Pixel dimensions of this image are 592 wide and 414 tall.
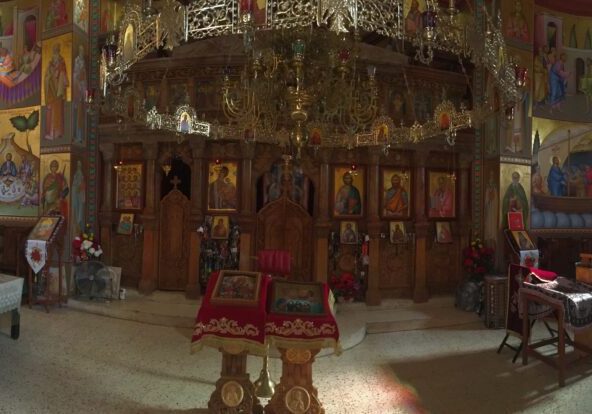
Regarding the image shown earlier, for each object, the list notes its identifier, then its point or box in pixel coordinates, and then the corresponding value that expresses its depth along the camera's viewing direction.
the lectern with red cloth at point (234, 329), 3.38
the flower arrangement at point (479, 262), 7.67
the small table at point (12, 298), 5.25
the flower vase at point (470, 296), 7.52
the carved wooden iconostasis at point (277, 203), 8.02
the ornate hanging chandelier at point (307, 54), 2.98
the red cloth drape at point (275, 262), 4.18
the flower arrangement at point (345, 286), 7.79
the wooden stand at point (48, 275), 7.27
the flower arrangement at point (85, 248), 7.82
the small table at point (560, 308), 4.61
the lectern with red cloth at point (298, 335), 3.33
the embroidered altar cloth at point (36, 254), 7.16
